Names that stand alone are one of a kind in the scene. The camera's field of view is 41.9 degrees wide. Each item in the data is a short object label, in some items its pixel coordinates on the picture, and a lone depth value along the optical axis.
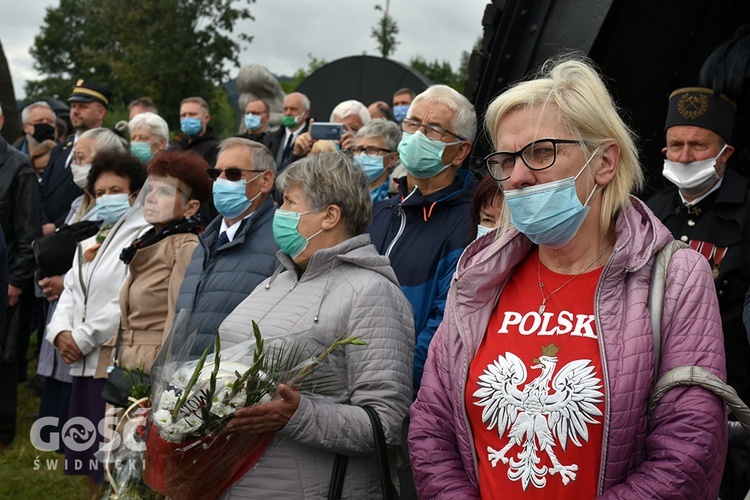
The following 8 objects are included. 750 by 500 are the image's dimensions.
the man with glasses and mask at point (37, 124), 11.11
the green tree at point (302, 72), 47.38
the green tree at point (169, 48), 36.94
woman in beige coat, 5.50
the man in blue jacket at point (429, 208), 4.46
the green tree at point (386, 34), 48.04
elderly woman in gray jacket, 3.48
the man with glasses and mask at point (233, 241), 4.77
